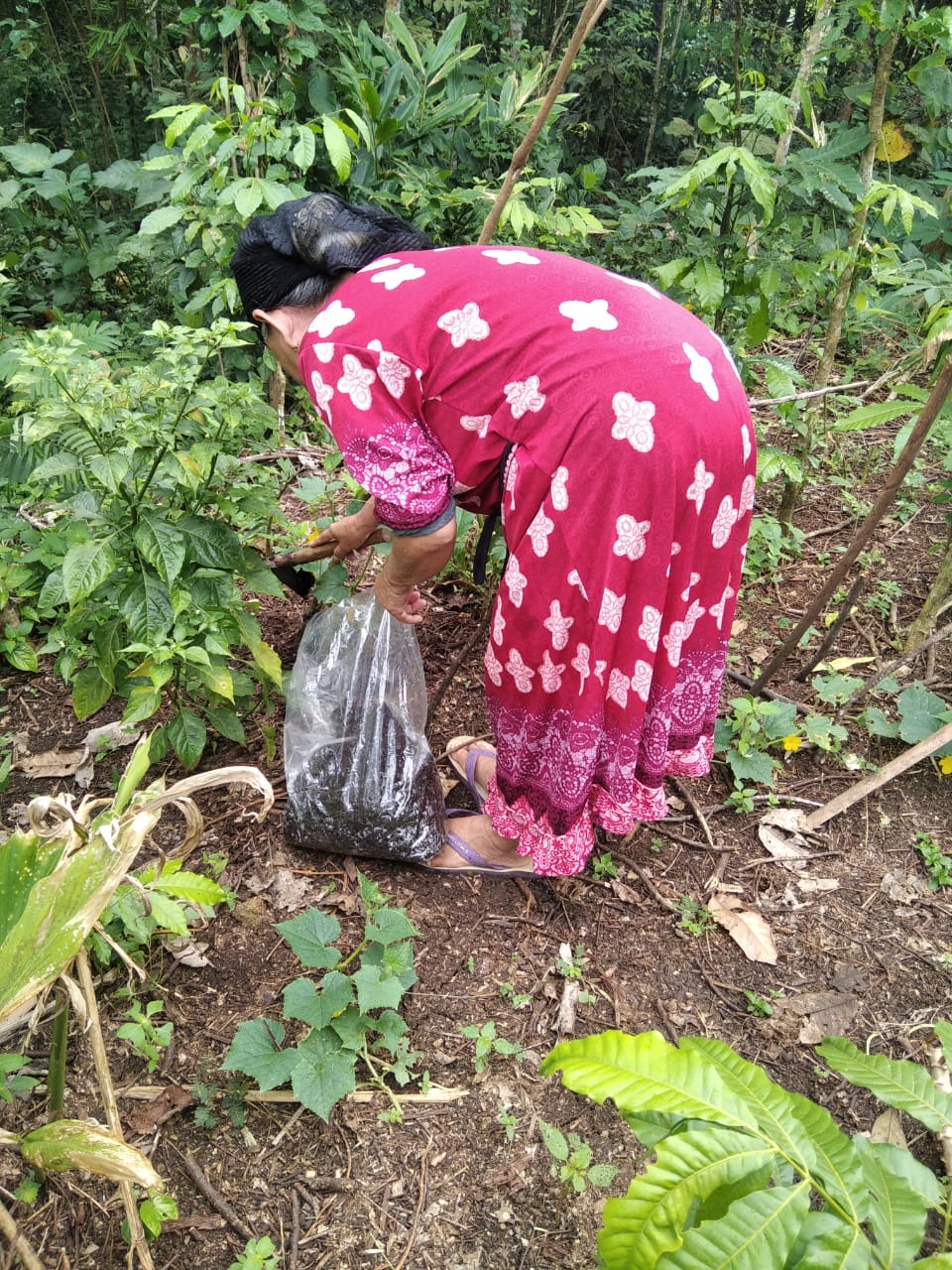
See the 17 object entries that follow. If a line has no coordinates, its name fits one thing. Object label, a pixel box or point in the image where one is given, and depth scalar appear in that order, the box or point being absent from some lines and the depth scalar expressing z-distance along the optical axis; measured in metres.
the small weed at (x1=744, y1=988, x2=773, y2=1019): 1.89
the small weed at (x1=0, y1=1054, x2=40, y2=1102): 1.31
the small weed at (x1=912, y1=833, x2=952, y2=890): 2.17
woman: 1.50
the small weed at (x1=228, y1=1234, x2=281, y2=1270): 1.42
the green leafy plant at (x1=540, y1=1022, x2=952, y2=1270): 0.86
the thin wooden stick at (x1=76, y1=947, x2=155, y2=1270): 1.19
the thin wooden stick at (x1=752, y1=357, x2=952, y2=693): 1.94
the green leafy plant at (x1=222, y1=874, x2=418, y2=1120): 1.58
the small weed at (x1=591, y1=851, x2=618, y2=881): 2.17
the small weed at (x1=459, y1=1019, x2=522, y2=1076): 1.74
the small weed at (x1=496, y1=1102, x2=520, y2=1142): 1.65
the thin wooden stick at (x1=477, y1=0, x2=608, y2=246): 1.62
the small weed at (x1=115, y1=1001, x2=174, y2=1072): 1.64
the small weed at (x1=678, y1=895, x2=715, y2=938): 2.05
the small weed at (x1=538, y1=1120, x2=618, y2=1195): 1.54
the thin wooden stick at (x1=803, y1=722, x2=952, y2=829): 2.22
